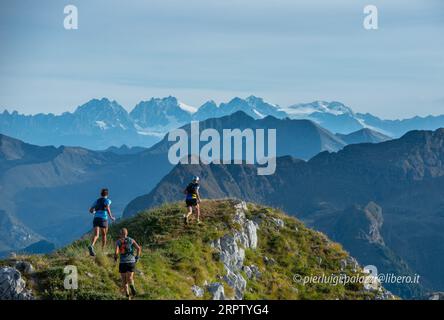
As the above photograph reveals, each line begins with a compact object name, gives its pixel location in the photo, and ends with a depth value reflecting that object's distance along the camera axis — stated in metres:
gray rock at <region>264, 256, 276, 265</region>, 44.66
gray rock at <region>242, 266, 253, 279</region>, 41.84
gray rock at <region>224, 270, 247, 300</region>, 38.53
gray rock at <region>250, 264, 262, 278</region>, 42.34
